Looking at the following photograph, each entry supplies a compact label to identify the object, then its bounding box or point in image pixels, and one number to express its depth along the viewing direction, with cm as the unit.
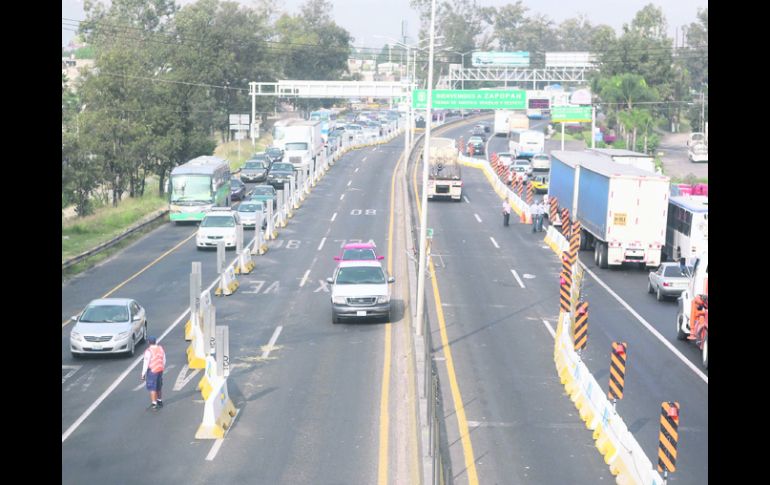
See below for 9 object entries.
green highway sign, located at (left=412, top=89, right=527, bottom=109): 8431
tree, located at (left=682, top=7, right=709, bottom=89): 16838
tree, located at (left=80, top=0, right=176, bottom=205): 6625
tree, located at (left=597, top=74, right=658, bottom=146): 10894
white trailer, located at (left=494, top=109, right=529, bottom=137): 12750
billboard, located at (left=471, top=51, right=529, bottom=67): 17138
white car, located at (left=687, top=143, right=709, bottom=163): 9794
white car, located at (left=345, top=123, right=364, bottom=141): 10904
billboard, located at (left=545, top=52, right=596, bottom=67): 15750
